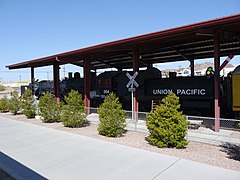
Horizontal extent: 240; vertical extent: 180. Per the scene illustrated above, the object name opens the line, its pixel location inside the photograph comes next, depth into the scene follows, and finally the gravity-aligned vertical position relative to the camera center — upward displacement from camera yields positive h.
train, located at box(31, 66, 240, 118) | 11.08 -0.03
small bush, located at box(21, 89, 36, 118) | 15.28 -1.04
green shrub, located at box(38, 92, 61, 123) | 13.19 -1.23
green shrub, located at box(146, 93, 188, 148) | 7.21 -1.20
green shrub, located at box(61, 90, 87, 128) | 11.29 -1.17
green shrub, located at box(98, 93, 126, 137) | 9.21 -1.18
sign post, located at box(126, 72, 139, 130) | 11.03 +0.35
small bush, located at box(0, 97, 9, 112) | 20.36 -1.41
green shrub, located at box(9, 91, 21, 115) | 17.97 -1.12
